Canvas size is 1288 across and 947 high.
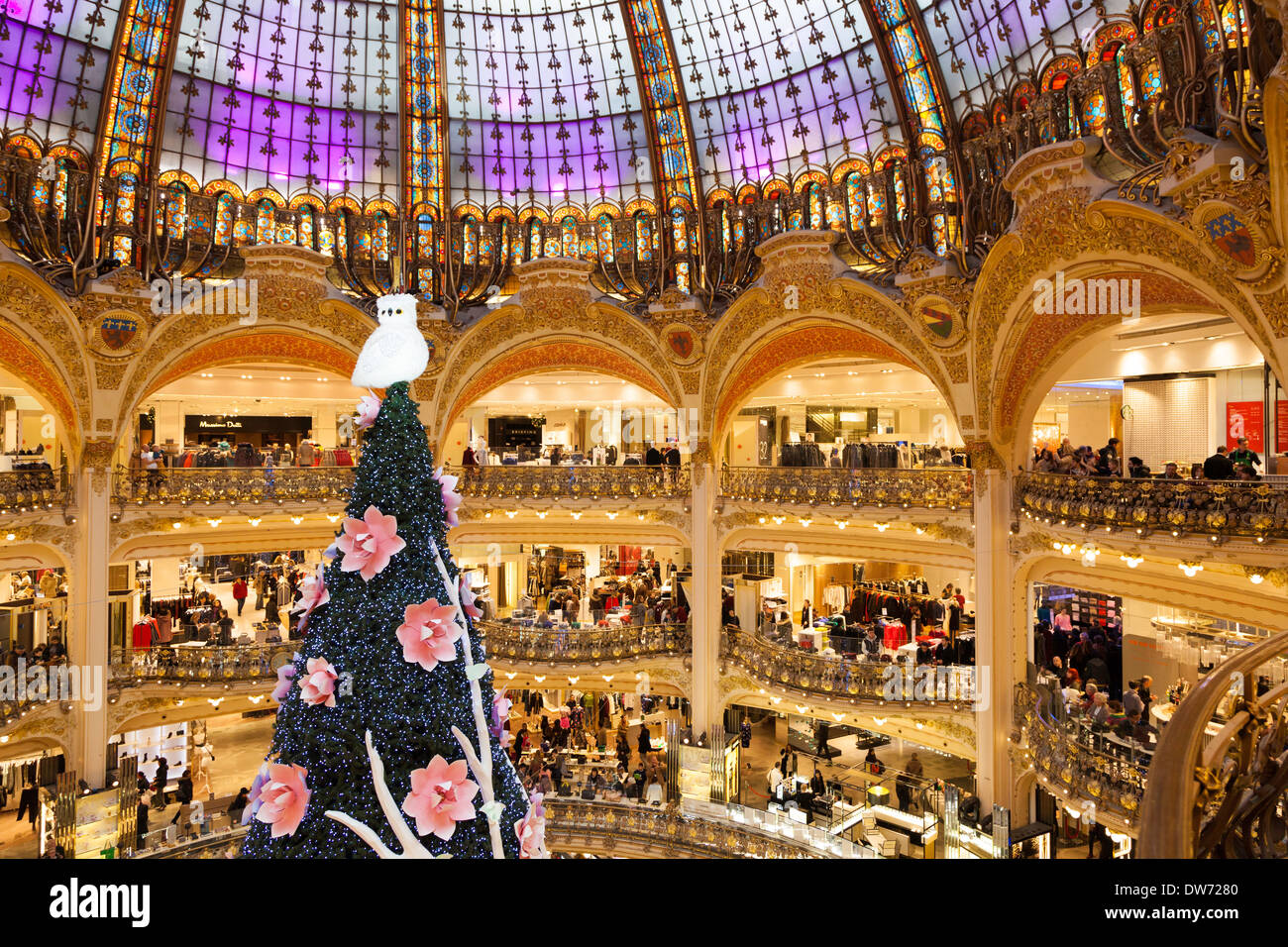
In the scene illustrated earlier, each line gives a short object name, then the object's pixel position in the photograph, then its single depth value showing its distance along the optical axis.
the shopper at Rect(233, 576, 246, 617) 24.43
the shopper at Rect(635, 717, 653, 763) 22.27
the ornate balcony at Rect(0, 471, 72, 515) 17.56
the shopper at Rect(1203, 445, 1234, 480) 11.64
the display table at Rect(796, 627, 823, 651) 19.89
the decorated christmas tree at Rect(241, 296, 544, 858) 5.54
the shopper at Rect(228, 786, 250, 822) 17.53
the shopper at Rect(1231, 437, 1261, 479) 11.65
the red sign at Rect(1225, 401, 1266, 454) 17.16
